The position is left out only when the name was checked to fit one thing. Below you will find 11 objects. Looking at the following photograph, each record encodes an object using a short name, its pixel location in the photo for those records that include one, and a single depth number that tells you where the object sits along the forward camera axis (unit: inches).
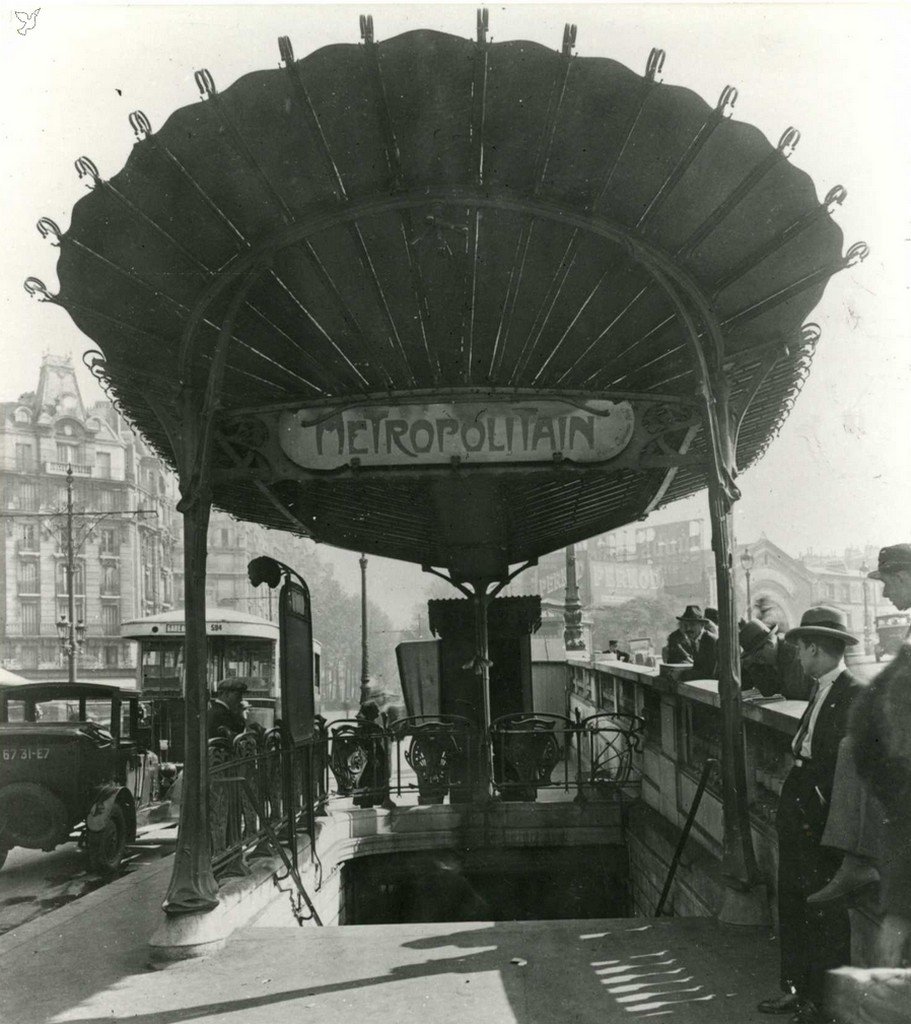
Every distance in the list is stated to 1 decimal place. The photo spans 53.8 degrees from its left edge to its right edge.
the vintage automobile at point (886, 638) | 352.5
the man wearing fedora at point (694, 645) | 313.1
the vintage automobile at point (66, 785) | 444.5
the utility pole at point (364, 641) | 1016.6
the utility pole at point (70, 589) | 956.6
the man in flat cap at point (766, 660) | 275.0
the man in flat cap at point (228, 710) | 330.3
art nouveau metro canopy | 172.7
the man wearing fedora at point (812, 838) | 150.9
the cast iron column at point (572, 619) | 913.5
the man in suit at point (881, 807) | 129.0
